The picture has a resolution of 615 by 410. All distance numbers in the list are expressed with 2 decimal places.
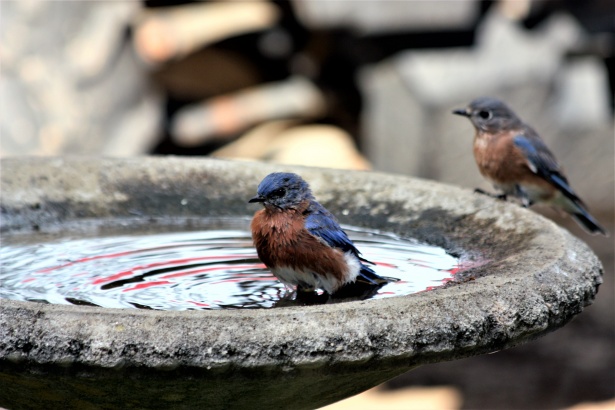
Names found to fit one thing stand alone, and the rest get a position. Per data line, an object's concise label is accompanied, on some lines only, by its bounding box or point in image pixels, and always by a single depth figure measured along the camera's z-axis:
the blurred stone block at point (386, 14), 16.70
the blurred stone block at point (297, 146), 19.16
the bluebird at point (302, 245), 5.87
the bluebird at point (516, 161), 9.52
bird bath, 4.20
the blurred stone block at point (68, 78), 13.61
